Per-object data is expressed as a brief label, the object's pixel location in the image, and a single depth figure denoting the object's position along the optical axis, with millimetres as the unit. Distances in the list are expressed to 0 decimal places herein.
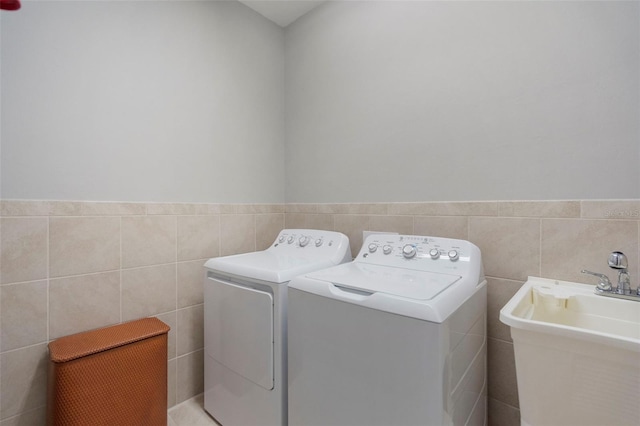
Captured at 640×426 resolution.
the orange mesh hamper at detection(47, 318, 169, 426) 1083
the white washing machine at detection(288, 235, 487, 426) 799
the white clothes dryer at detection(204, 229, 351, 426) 1182
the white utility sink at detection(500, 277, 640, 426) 675
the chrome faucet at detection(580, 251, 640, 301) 941
